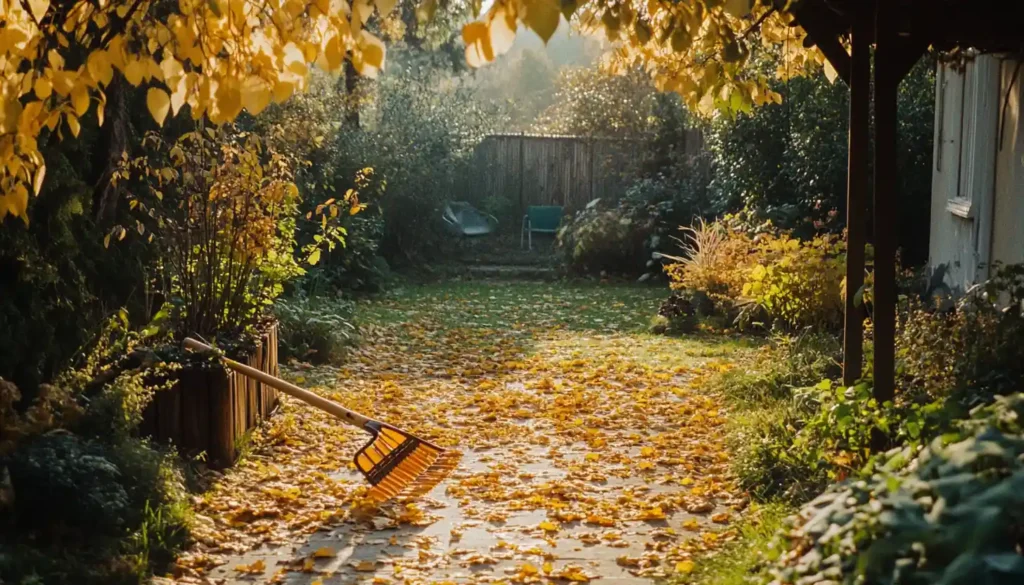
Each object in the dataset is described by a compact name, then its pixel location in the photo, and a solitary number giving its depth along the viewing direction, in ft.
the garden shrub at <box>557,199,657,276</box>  54.29
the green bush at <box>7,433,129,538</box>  15.28
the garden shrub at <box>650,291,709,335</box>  38.78
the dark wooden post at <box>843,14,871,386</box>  18.52
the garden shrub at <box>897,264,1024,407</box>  16.29
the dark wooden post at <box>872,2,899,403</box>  17.47
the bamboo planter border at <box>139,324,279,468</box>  19.99
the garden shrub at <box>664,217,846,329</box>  31.96
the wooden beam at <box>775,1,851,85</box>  18.94
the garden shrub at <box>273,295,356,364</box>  32.17
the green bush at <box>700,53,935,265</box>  41.75
